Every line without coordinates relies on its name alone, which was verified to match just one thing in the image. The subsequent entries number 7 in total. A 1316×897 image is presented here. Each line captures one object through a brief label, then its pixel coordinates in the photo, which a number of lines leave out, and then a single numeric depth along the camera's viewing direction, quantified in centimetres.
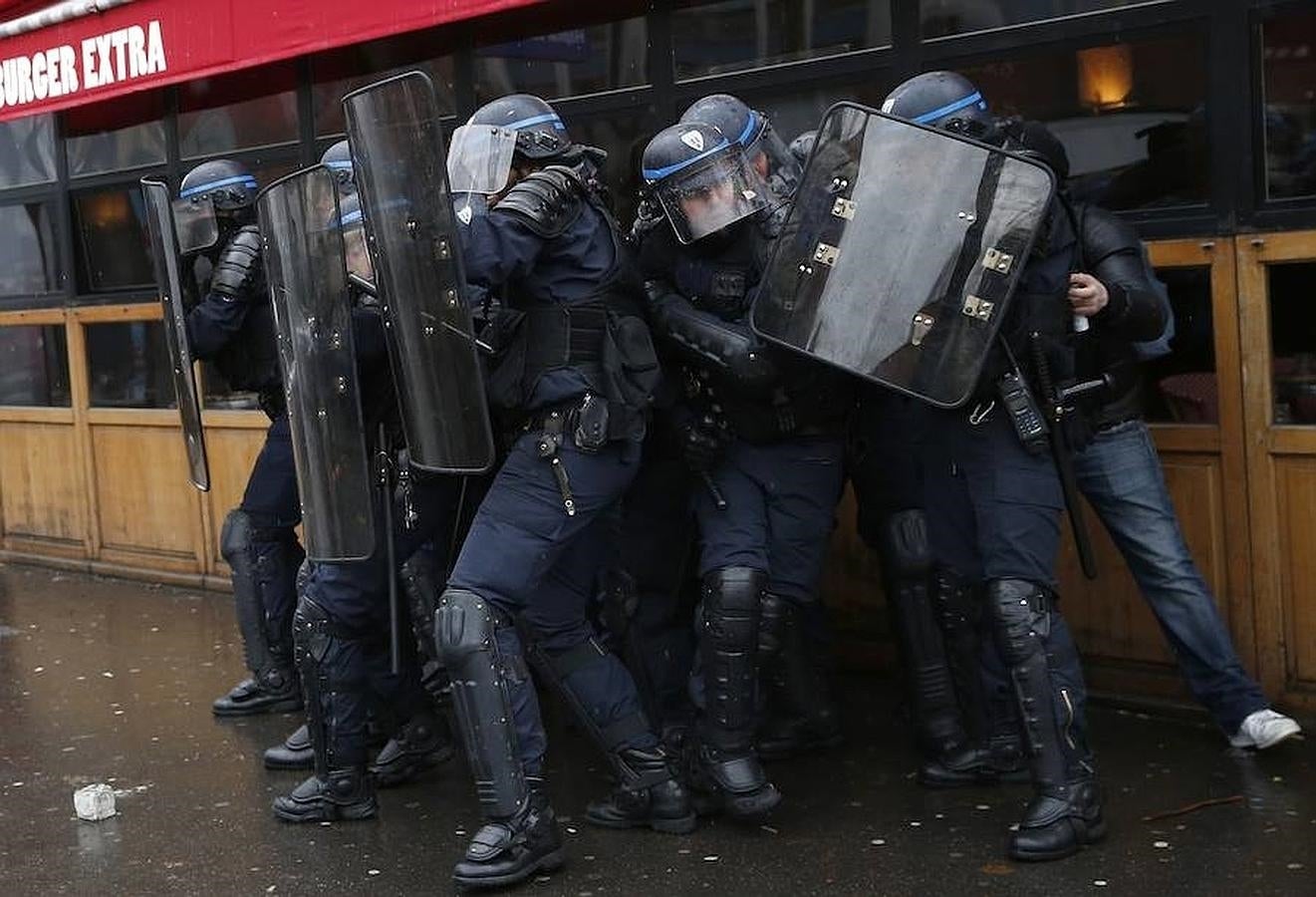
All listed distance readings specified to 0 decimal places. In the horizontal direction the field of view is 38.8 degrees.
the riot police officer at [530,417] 452
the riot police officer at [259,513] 613
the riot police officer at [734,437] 470
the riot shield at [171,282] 588
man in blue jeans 501
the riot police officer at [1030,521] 441
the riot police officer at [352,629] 508
